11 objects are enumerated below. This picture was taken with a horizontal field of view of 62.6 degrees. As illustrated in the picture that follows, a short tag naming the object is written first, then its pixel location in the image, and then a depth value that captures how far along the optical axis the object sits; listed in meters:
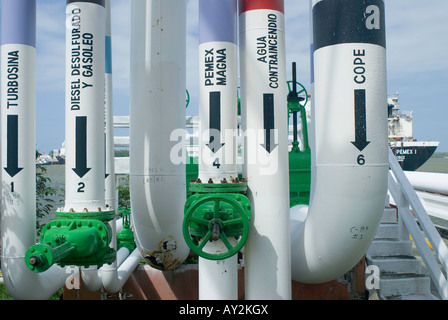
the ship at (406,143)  33.94
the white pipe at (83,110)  3.03
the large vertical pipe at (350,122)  3.00
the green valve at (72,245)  2.51
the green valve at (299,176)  4.44
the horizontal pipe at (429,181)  4.36
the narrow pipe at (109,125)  4.37
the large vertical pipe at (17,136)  3.27
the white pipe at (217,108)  3.16
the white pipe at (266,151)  3.17
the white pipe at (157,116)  3.55
